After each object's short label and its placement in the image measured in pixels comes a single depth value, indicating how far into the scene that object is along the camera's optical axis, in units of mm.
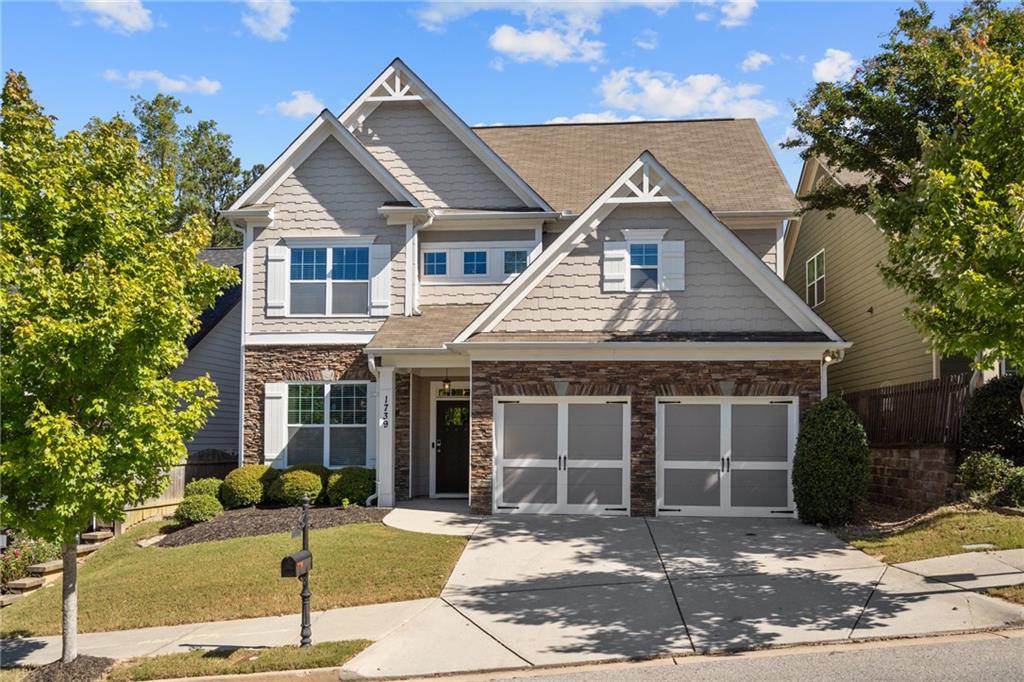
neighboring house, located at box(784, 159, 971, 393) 19828
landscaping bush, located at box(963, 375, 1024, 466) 13688
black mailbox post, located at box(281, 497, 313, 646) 9242
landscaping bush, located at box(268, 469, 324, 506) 17344
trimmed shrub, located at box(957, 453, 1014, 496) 13188
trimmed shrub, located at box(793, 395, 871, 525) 13984
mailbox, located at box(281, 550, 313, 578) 9258
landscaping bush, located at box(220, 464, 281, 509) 17594
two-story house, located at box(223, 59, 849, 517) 15555
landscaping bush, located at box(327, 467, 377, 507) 17516
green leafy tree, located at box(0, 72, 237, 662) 9172
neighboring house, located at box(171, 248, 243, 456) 22766
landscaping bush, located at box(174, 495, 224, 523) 16609
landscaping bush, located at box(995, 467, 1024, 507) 12820
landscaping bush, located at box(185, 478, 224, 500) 17719
